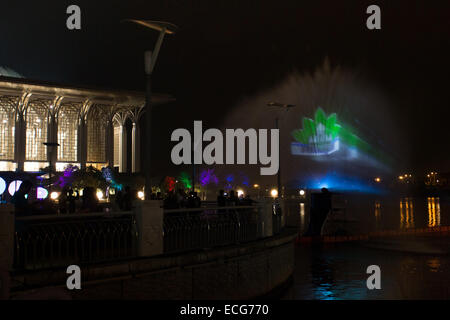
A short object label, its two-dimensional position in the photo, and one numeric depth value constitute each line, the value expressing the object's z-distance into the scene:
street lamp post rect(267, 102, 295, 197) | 28.08
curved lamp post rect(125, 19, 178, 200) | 12.67
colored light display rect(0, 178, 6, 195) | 25.68
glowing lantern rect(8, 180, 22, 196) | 25.94
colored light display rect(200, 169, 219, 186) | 85.10
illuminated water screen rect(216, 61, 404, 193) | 85.18
